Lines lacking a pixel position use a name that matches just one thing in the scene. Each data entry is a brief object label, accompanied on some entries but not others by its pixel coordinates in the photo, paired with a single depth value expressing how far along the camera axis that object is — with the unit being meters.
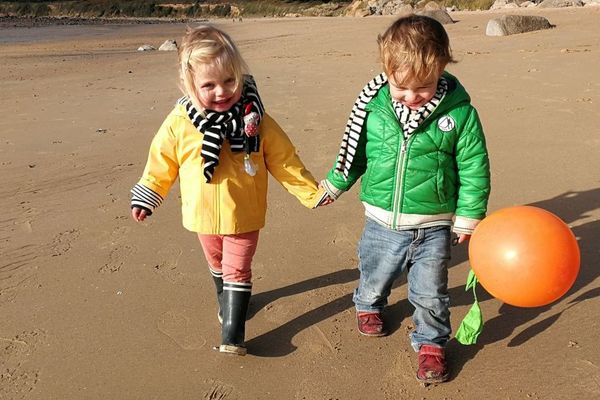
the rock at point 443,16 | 22.10
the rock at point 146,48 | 21.23
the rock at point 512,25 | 14.90
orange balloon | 2.42
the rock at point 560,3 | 27.53
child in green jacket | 2.57
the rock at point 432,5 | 40.59
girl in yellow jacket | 2.74
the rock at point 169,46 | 20.54
